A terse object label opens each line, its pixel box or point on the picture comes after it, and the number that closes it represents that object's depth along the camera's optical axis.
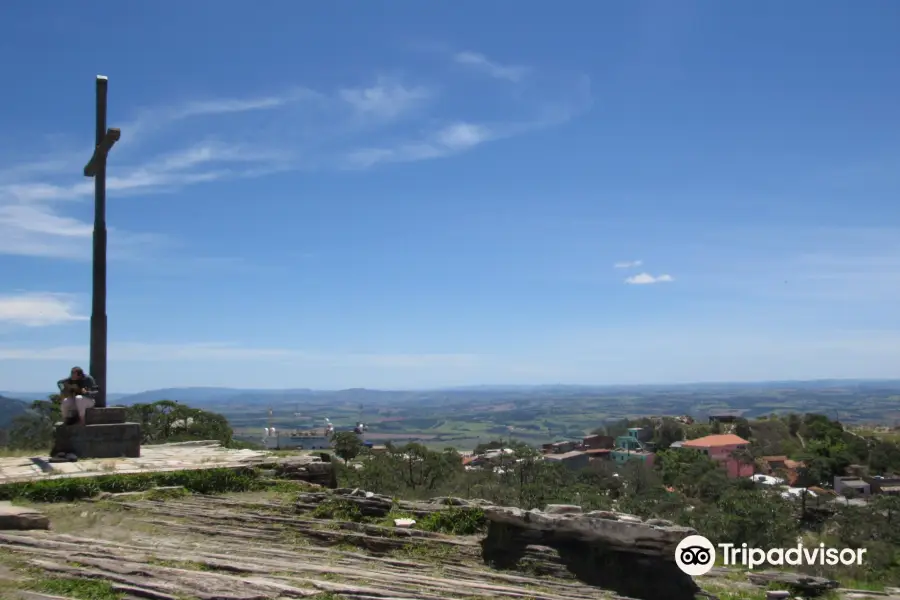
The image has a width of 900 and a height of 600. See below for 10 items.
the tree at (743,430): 95.95
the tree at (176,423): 21.02
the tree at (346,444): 31.03
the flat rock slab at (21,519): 8.16
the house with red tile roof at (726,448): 70.67
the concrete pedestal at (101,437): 12.94
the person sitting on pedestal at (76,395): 13.13
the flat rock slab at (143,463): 11.24
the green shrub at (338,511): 10.20
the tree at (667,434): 96.58
